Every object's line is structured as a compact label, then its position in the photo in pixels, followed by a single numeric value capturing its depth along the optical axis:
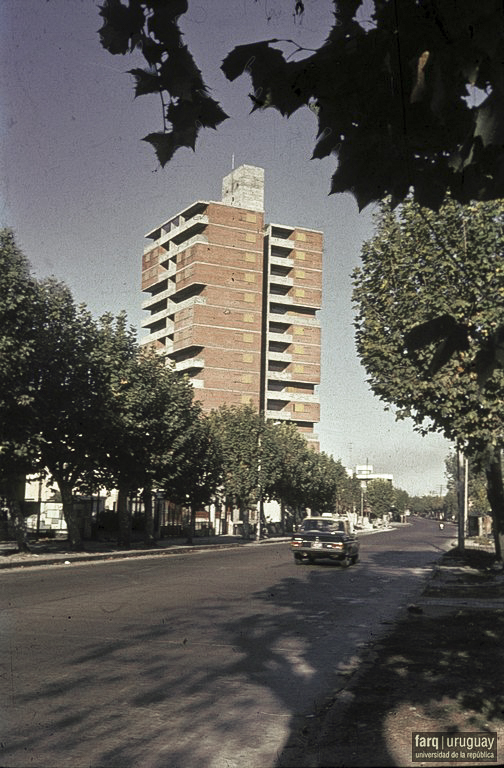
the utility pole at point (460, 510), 35.39
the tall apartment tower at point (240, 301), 95.88
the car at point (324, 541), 25.16
